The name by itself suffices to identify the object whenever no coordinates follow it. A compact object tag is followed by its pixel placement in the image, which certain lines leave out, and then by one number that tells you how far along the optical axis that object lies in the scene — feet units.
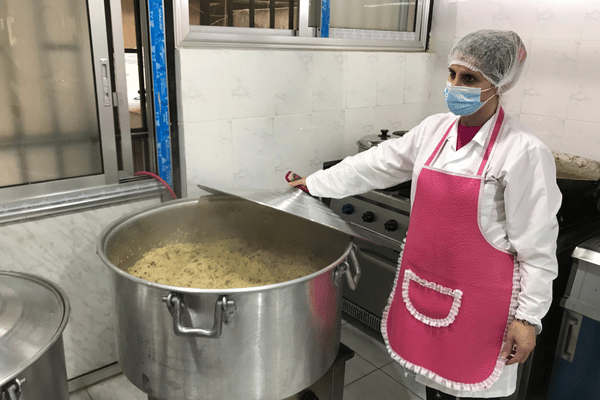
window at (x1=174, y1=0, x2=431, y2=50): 6.12
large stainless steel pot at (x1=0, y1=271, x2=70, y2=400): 3.17
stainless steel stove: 6.33
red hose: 6.19
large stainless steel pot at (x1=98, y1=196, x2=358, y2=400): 3.81
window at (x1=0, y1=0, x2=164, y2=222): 5.19
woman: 3.84
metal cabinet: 4.91
